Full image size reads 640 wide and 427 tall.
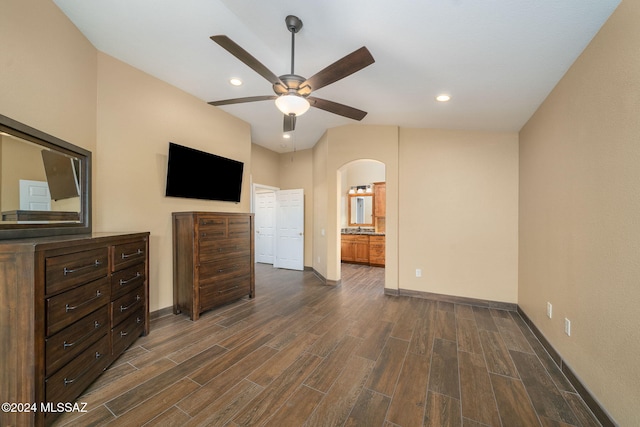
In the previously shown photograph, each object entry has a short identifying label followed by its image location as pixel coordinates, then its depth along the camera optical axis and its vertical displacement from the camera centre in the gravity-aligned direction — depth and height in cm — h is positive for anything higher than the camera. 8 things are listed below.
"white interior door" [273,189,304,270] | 593 -40
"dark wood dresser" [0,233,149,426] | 135 -69
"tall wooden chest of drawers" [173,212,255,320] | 304 -64
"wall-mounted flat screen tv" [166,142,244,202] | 318 +58
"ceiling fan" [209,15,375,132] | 165 +109
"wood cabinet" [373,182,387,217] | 700 +47
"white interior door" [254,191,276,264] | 656 -29
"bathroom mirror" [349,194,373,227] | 725 +12
